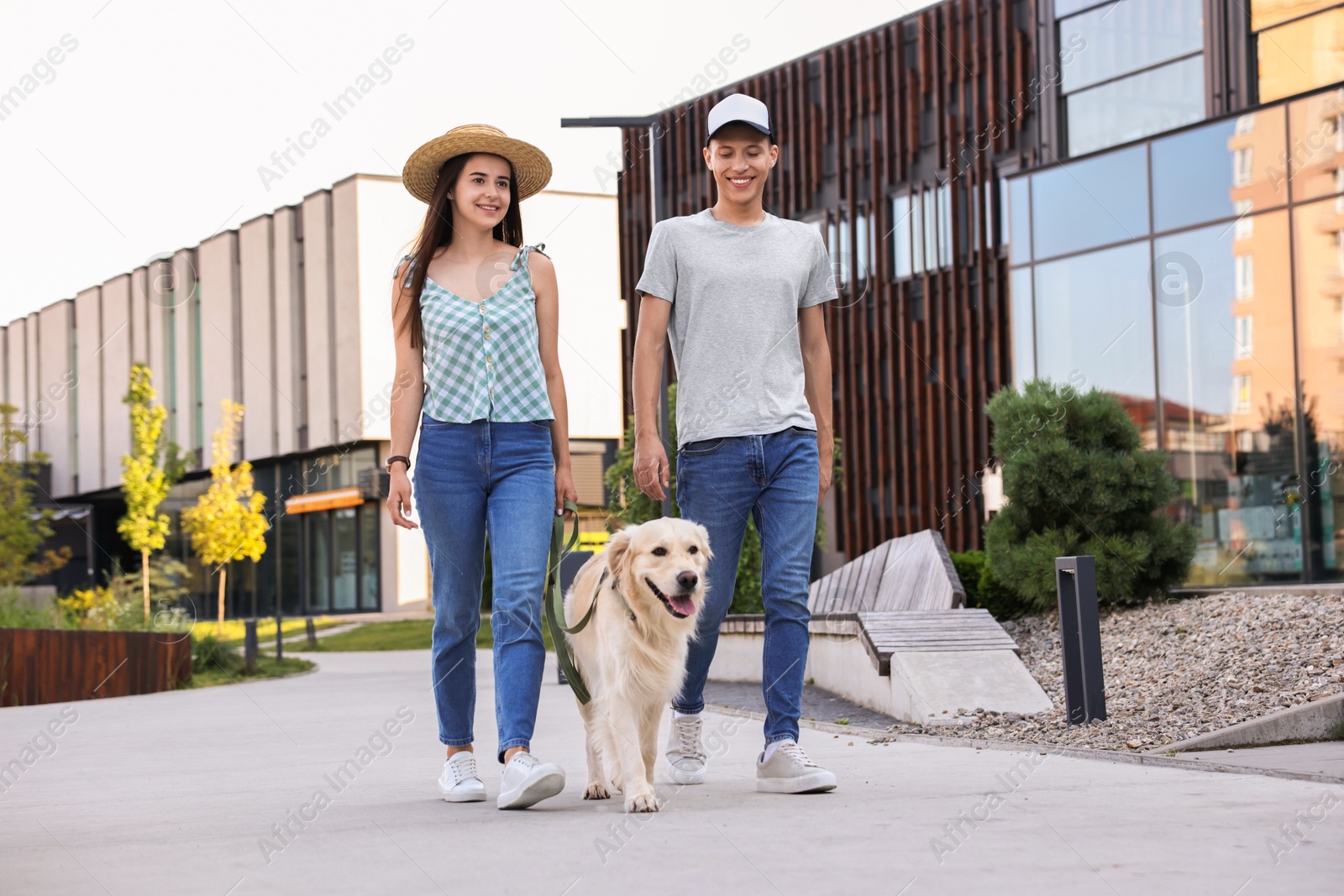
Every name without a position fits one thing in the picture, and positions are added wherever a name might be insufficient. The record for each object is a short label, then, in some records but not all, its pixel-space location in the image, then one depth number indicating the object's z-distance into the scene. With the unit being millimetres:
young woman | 4727
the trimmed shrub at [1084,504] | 11195
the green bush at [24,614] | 14172
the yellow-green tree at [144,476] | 28797
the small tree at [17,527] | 25047
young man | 5039
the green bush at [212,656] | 17344
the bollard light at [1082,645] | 6836
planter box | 12508
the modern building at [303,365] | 44031
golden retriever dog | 4551
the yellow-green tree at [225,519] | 32906
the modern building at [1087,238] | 15469
